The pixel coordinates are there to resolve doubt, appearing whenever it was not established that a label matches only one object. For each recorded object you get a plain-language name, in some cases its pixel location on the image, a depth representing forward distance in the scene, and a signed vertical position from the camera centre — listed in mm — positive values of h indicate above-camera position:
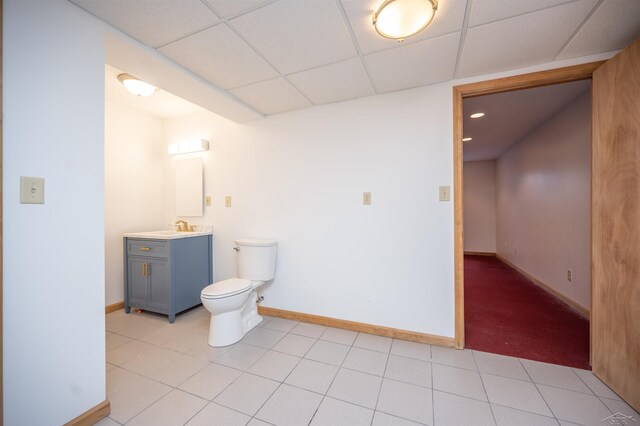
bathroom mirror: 2897 +327
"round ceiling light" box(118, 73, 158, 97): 2005 +1113
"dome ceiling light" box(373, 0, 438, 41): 1164 +1001
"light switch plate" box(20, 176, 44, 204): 1037 +106
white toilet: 1942 -680
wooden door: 1329 -83
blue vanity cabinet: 2363 -633
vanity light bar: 2812 +805
